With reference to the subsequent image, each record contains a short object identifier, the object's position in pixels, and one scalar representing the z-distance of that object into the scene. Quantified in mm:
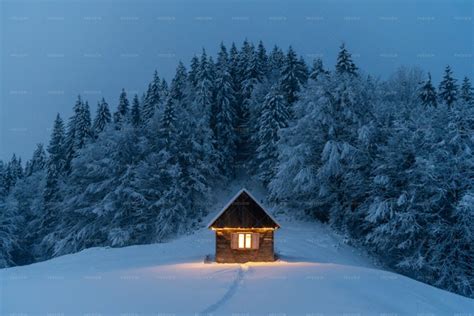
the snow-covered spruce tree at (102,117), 58238
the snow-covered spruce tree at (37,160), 78250
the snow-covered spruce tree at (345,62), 49869
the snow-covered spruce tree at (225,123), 54656
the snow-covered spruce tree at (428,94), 51706
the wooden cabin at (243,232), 29906
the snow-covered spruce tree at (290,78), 55688
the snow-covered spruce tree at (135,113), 56644
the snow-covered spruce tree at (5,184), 52688
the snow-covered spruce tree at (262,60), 60350
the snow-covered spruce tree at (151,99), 56625
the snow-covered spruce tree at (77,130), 56550
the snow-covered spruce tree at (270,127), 50219
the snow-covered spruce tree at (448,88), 53312
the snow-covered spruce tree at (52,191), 53919
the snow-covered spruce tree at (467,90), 50000
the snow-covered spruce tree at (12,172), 77106
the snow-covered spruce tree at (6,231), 48028
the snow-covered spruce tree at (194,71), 60219
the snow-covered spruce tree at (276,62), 61312
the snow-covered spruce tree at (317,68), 53853
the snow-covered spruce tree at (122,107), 60916
